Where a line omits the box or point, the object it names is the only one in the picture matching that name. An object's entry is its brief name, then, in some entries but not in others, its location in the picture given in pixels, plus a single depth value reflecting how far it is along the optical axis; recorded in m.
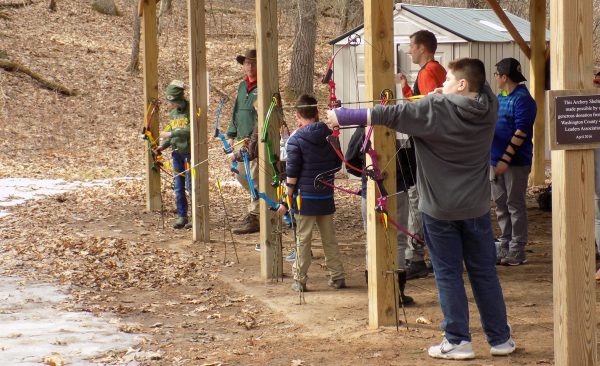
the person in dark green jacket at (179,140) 11.35
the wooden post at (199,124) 10.52
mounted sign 4.82
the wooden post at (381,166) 6.42
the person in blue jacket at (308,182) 7.91
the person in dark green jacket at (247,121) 10.55
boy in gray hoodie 5.50
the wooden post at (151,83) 12.78
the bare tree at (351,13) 26.86
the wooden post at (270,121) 8.51
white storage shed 14.27
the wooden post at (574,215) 4.88
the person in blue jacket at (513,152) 8.34
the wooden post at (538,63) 14.09
